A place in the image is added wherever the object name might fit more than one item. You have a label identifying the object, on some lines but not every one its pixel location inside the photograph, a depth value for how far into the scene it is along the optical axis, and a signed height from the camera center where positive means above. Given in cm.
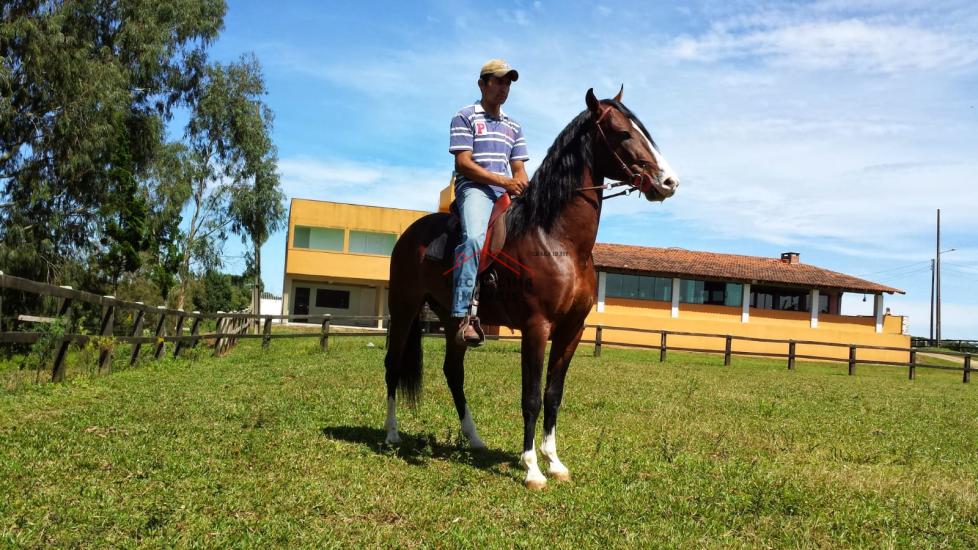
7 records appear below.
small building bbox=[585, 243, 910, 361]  3822 +156
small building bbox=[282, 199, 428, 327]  4544 +404
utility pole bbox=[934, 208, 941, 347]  5927 +333
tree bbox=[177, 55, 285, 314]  3484 +730
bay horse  487 +56
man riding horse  511 +114
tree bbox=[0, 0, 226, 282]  2159 +536
